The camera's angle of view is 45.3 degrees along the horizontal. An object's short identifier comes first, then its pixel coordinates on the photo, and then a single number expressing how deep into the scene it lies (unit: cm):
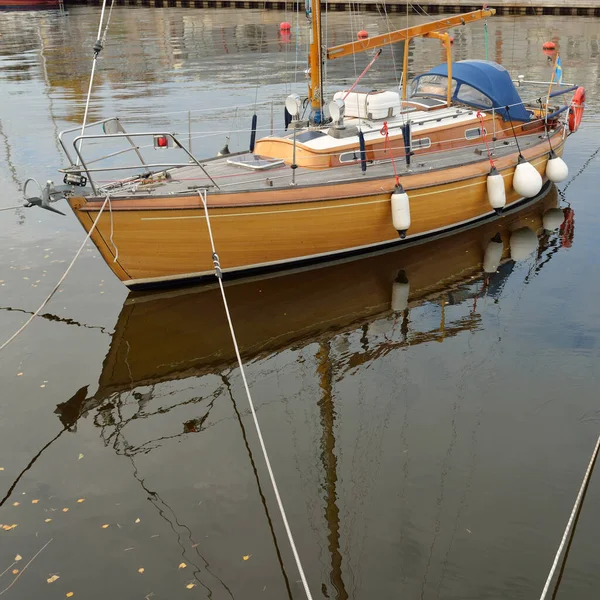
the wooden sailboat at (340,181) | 1145
